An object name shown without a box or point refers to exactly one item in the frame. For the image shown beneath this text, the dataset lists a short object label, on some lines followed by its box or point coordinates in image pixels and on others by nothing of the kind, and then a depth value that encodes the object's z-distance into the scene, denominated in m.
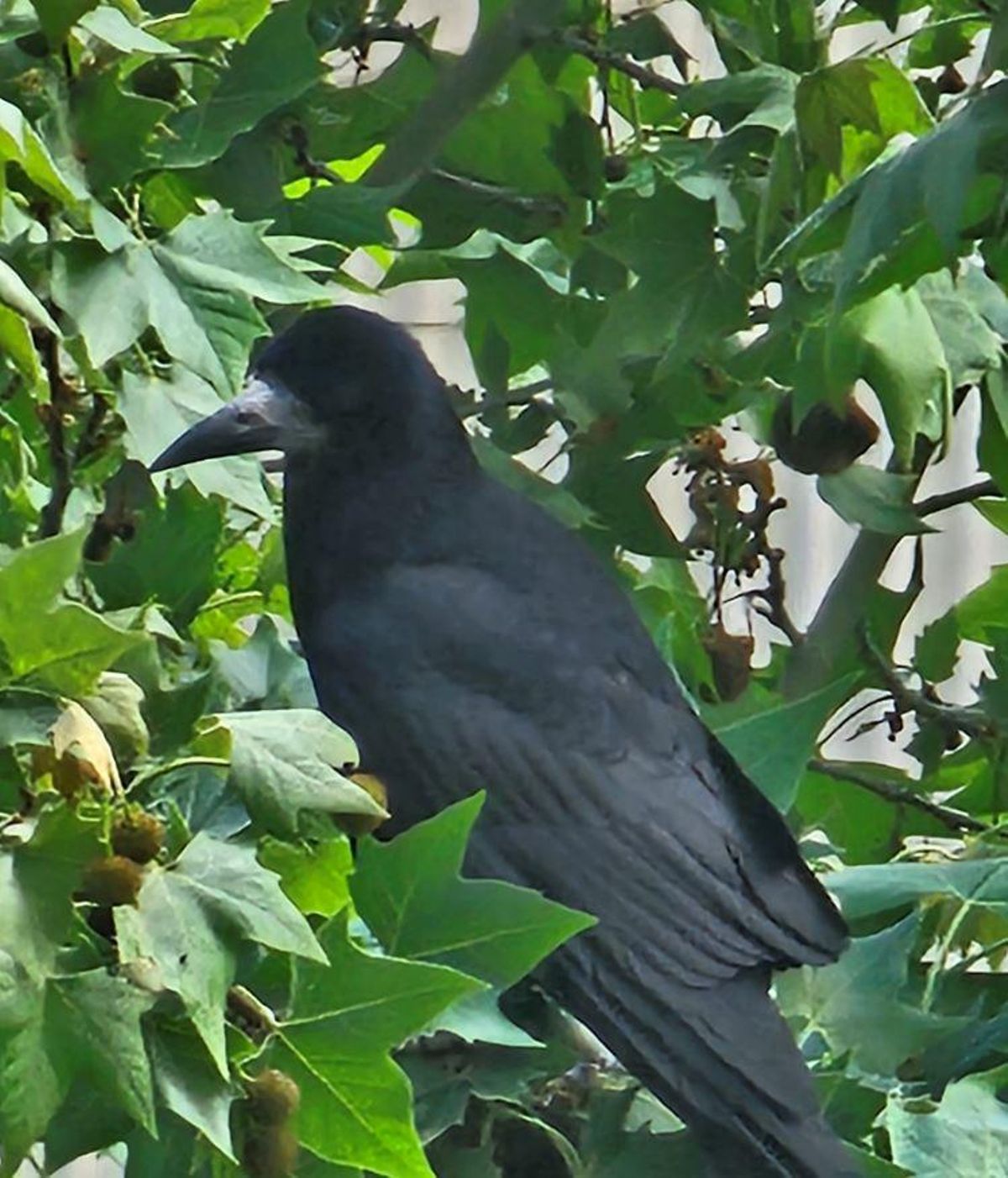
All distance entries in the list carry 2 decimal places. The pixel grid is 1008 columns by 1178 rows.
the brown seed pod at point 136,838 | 9.89
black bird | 10.63
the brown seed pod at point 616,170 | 10.72
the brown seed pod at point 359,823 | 9.97
